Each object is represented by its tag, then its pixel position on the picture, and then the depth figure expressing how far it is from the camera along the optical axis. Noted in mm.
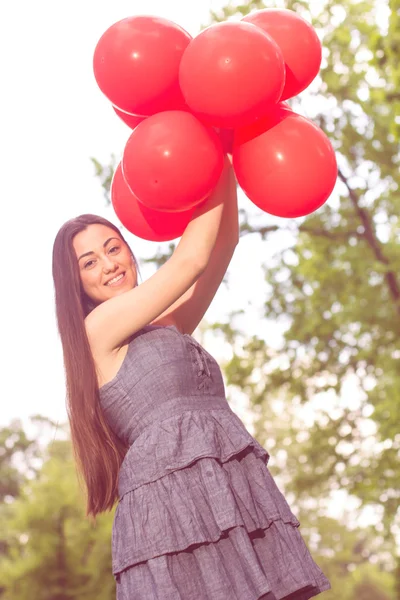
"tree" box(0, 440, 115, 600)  10133
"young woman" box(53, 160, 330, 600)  2211
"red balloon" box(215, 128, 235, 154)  2622
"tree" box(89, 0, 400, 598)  10312
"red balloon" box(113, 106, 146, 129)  2701
